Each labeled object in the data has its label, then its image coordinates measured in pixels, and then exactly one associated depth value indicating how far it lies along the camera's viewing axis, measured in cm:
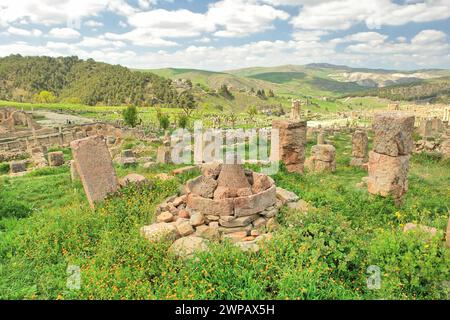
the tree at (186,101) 8444
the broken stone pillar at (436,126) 2865
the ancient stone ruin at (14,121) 3493
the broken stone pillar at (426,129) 2704
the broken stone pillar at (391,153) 850
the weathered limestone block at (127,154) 1755
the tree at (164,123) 4100
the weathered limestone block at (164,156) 1672
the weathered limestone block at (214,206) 696
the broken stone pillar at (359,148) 1747
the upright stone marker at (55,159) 1730
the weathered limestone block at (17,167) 1655
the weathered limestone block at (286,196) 827
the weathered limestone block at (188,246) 592
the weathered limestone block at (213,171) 821
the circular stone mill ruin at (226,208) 684
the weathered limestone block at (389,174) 871
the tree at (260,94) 12044
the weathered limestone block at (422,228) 560
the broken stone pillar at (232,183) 733
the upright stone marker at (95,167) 851
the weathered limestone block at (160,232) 636
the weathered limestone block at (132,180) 929
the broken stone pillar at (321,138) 2160
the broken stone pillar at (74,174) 1196
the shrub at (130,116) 4322
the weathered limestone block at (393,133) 845
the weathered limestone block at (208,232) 668
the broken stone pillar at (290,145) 1257
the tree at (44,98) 8650
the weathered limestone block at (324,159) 1583
